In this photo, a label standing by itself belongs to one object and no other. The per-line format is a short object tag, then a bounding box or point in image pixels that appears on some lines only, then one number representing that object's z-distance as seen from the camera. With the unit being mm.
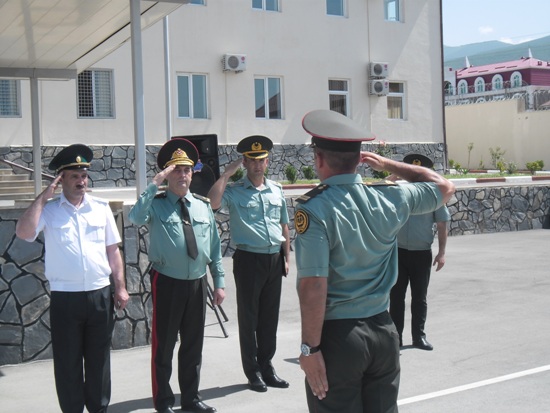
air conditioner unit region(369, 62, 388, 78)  25141
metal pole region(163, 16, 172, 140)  15891
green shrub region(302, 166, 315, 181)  22344
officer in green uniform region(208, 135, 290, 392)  6488
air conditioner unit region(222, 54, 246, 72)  22141
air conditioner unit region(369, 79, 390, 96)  25250
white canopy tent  7535
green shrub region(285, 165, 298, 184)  20720
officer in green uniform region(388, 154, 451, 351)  7590
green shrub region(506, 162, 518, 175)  28031
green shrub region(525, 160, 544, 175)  27188
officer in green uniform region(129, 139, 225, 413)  5699
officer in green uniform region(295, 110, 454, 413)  3414
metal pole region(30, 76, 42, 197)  9977
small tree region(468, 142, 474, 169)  37094
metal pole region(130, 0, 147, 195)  7617
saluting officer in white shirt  5160
